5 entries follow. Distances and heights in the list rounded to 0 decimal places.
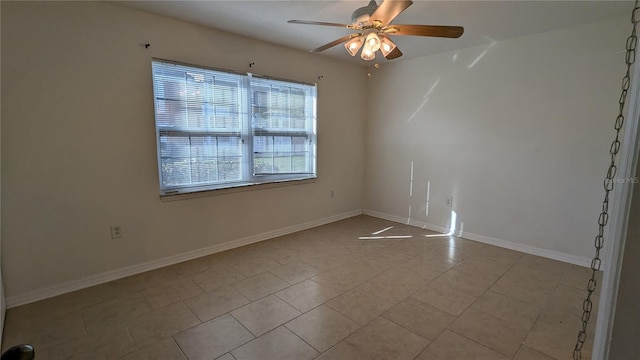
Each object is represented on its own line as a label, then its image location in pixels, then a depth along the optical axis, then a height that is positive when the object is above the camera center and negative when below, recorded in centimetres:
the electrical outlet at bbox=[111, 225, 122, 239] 266 -77
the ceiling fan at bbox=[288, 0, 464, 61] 186 +83
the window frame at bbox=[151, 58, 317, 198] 291 +14
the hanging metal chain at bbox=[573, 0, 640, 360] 94 -10
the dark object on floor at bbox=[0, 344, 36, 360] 70 -49
